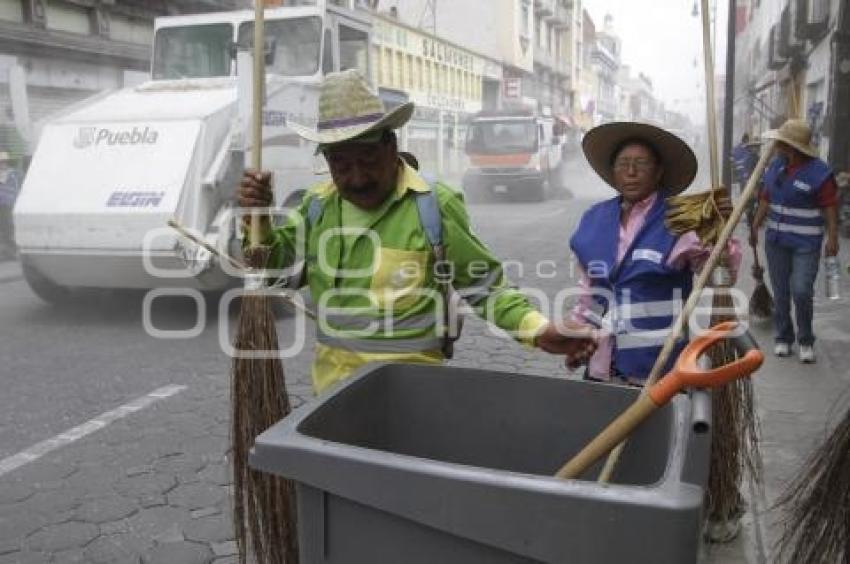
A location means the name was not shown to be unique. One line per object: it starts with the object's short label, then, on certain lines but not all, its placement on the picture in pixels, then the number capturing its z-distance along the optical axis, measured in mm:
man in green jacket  2266
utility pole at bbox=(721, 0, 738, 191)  12055
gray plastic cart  1146
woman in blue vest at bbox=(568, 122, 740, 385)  2676
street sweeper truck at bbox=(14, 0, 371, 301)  6590
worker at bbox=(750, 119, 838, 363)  5277
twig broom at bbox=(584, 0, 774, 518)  1911
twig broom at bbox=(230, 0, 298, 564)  2230
